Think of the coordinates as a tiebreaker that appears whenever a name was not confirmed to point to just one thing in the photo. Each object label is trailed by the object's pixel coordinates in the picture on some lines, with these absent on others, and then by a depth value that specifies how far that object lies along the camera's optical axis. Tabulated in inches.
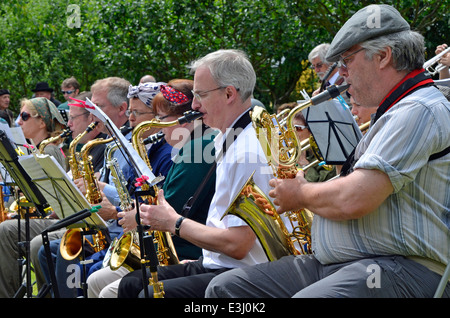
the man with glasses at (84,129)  224.7
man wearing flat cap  100.4
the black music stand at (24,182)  179.0
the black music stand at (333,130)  142.7
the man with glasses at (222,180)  132.1
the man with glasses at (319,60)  265.7
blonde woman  262.1
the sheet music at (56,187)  156.4
